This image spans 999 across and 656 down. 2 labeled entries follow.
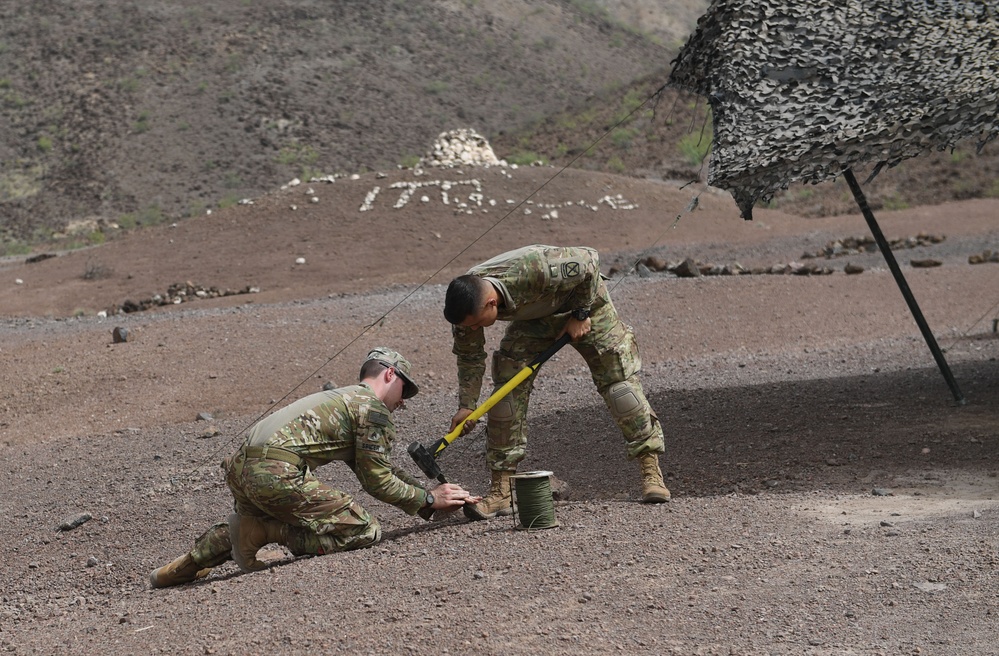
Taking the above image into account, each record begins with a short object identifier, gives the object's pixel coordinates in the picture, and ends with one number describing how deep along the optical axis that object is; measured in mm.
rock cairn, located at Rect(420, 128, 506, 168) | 25500
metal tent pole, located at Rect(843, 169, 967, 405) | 8641
